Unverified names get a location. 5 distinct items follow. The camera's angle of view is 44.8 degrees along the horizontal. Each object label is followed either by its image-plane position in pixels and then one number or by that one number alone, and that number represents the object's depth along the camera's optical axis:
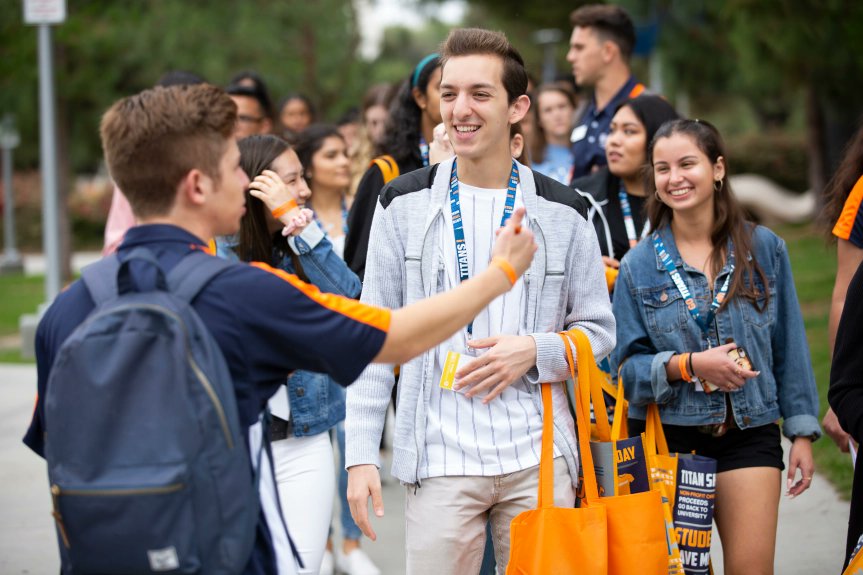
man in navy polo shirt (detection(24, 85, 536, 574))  2.33
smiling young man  3.21
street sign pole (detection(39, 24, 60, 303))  11.02
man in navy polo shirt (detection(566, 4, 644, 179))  6.07
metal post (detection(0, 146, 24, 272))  25.12
